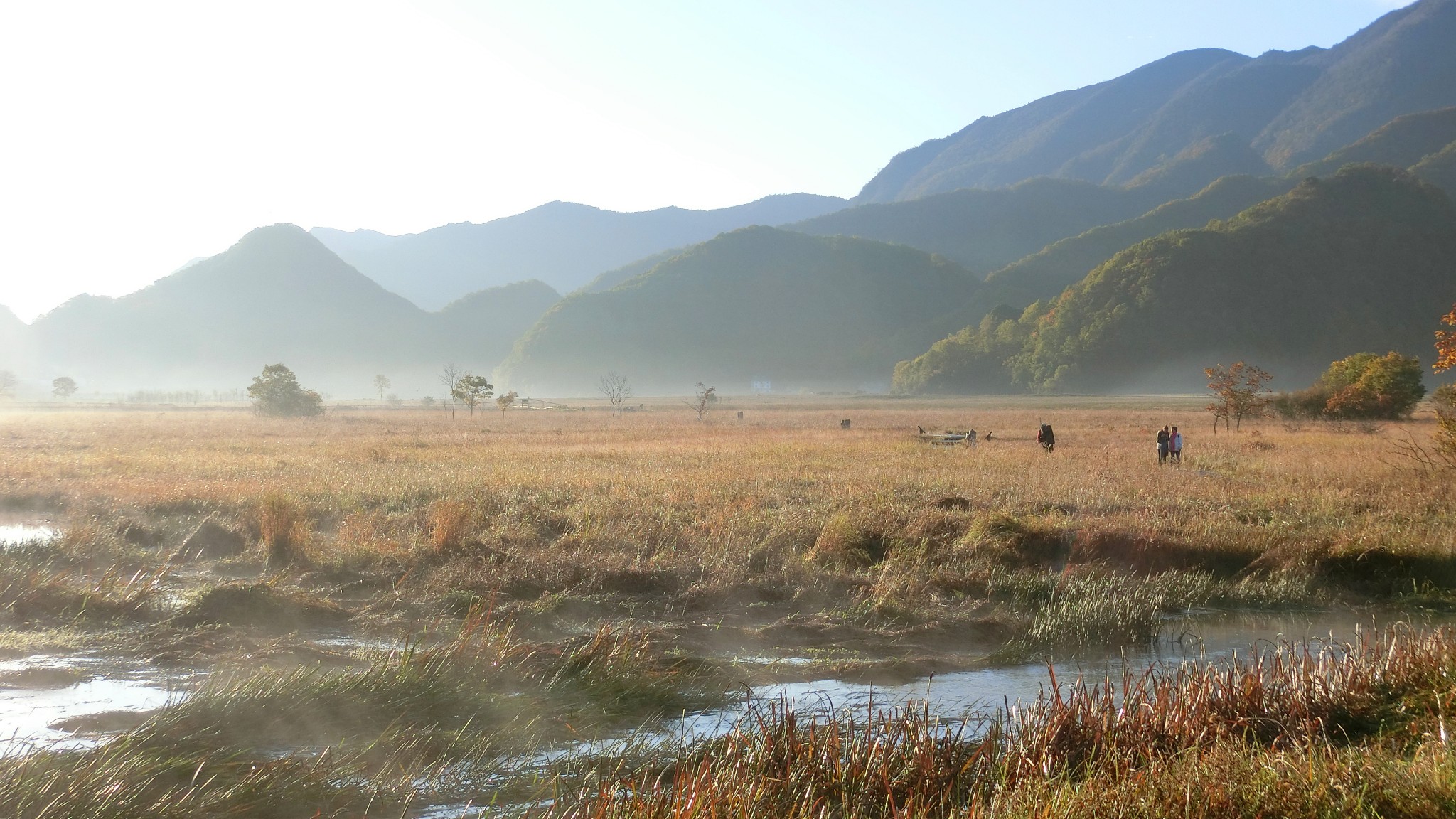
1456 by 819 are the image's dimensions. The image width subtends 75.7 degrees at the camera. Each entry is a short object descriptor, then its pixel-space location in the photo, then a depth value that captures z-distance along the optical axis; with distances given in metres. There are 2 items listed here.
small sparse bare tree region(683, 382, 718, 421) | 70.53
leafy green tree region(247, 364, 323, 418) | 77.12
